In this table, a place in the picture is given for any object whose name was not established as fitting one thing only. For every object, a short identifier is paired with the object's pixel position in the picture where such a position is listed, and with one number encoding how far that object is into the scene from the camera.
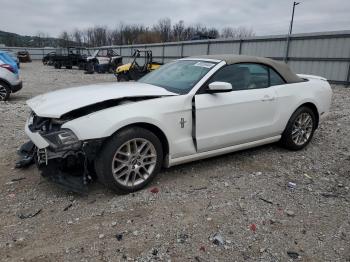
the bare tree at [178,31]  65.62
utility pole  15.37
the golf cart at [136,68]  15.82
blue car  9.42
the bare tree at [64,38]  67.53
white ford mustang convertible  3.25
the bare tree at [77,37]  81.24
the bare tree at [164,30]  65.16
